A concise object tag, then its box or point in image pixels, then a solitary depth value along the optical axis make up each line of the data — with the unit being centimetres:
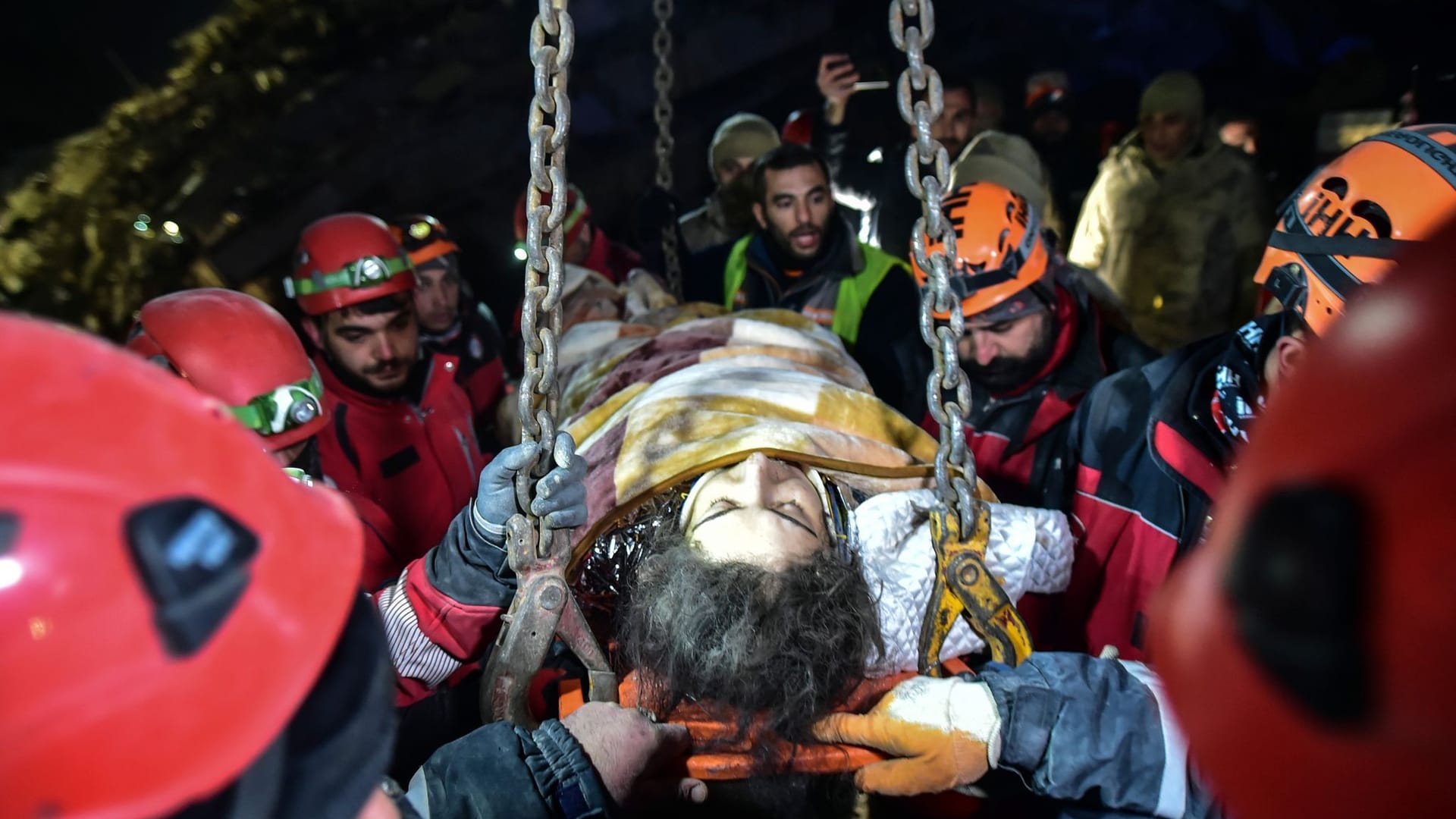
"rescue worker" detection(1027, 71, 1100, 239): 750
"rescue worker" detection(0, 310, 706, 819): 86
